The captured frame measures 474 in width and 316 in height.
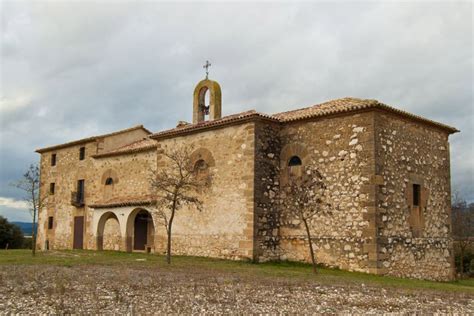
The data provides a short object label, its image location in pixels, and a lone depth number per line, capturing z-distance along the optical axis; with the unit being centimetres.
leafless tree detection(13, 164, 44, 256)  2223
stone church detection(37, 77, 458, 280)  1886
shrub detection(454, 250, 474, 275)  3026
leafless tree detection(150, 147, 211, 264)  2259
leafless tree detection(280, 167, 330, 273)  2006
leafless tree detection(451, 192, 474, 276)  2977
